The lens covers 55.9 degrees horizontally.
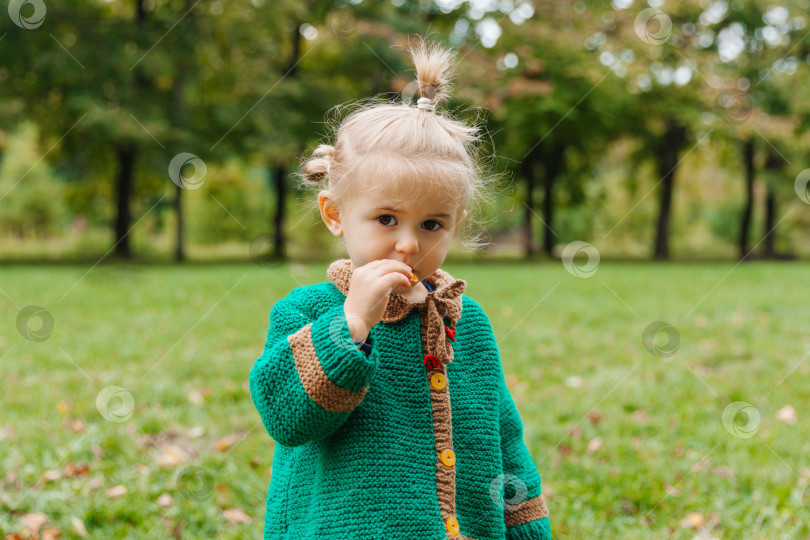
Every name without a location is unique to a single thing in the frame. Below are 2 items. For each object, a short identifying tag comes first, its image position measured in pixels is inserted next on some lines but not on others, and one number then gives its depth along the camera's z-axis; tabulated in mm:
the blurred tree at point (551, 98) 17609
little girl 1563
